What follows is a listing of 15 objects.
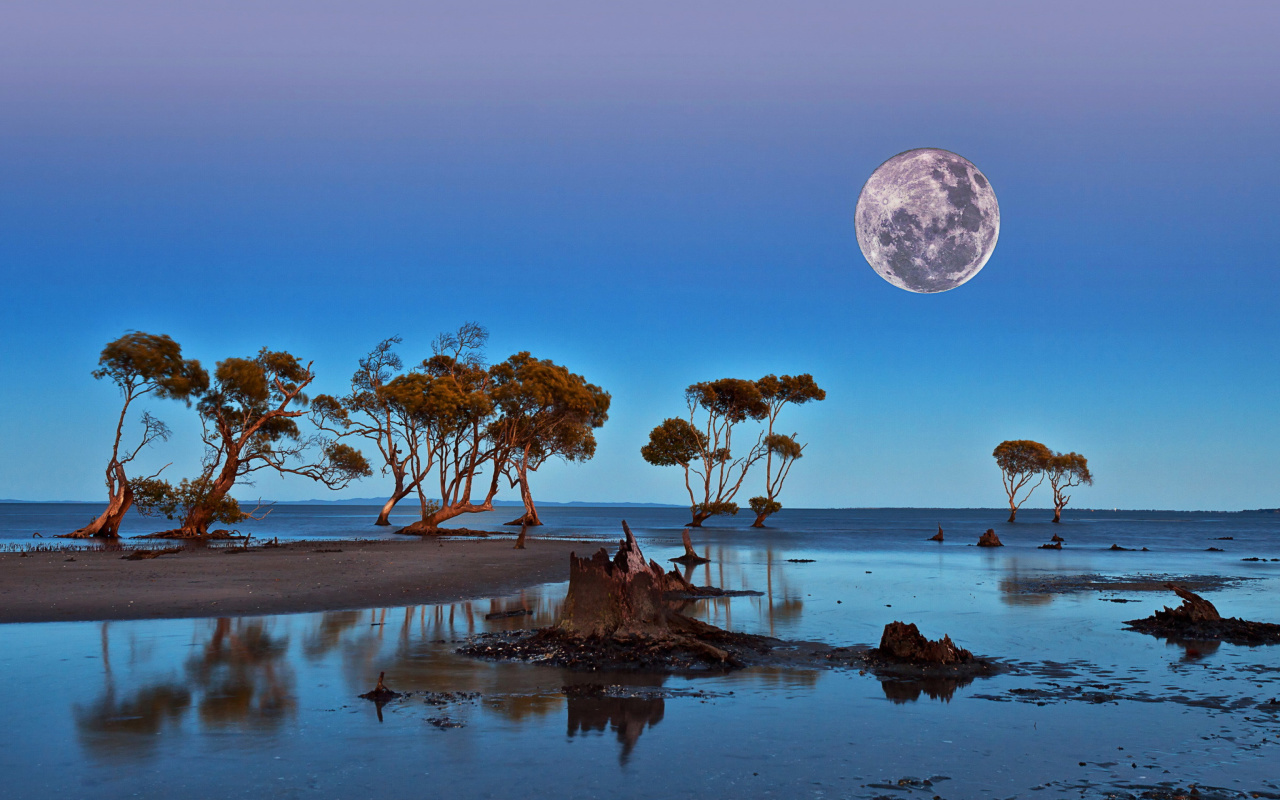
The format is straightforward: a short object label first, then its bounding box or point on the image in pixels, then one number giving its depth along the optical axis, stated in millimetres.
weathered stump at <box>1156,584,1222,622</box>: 15602
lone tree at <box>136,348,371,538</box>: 43000
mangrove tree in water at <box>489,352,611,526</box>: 54125
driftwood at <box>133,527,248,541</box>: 41812
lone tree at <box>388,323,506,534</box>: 49031
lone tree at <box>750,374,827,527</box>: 66062
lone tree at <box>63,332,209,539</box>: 41500
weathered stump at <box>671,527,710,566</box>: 32406
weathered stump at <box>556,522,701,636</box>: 12562
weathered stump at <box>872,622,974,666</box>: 11969
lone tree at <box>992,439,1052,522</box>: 97188
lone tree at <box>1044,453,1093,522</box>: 98938
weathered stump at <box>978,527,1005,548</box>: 52112
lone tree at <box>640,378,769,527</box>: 66875
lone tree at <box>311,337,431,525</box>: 50031
